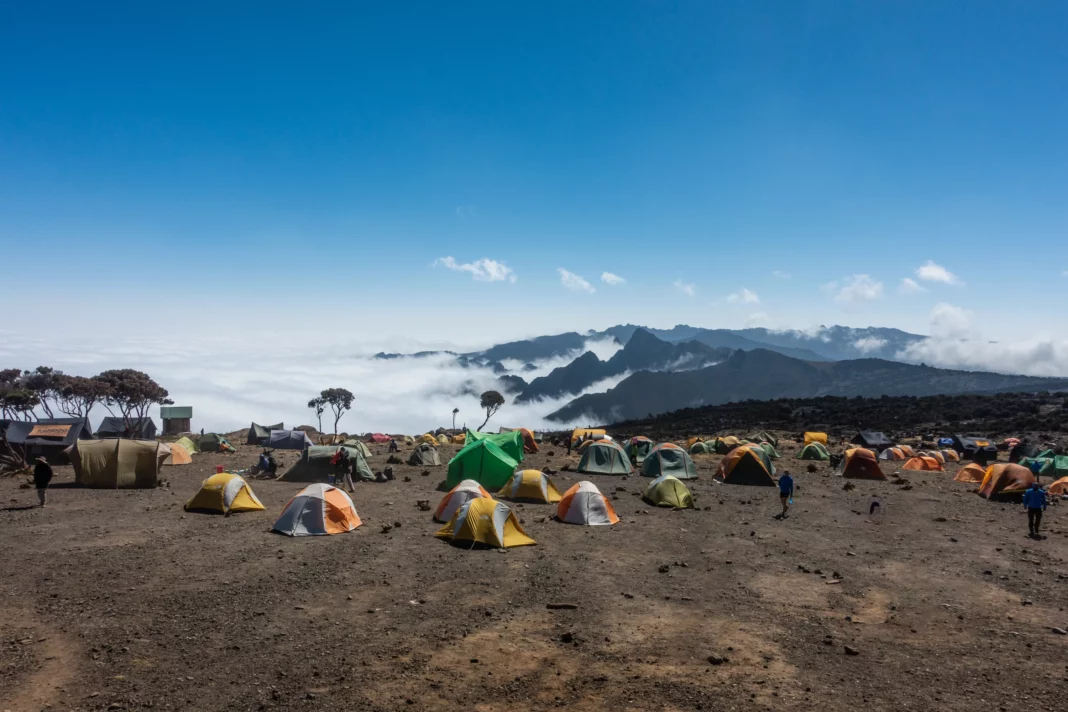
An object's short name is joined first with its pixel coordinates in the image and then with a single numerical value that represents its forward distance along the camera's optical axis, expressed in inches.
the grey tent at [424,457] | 1305.4
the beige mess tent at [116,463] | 880.9
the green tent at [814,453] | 1486.2
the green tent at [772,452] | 1456.7
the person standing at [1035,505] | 687.1
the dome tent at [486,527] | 599.8
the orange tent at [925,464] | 1331.2
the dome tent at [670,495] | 836.6
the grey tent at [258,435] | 2011.6
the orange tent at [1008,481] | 938.1
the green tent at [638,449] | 1416.7
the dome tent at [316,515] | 628.1
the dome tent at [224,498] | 726.5
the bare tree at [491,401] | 3091.5
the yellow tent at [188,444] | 1342.8
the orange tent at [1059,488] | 960.3
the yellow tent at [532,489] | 840.9
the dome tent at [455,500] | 700.7
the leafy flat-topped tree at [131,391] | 2122.8
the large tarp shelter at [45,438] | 1145.4
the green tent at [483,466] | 926.4
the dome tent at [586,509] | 708.7
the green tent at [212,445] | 1609.3
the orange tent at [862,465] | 1180.5
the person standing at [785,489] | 807.7
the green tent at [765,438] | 1791.3
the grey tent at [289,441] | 1721.2
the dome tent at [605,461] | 1185.4
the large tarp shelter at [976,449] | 1528.5
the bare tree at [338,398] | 3166.6
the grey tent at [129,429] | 2105.1
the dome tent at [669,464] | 1118.4
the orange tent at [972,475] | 1152.2
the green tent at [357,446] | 1148.9
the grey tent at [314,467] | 1009.5
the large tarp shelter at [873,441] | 1790.1
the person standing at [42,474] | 715.4
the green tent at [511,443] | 1323.8
